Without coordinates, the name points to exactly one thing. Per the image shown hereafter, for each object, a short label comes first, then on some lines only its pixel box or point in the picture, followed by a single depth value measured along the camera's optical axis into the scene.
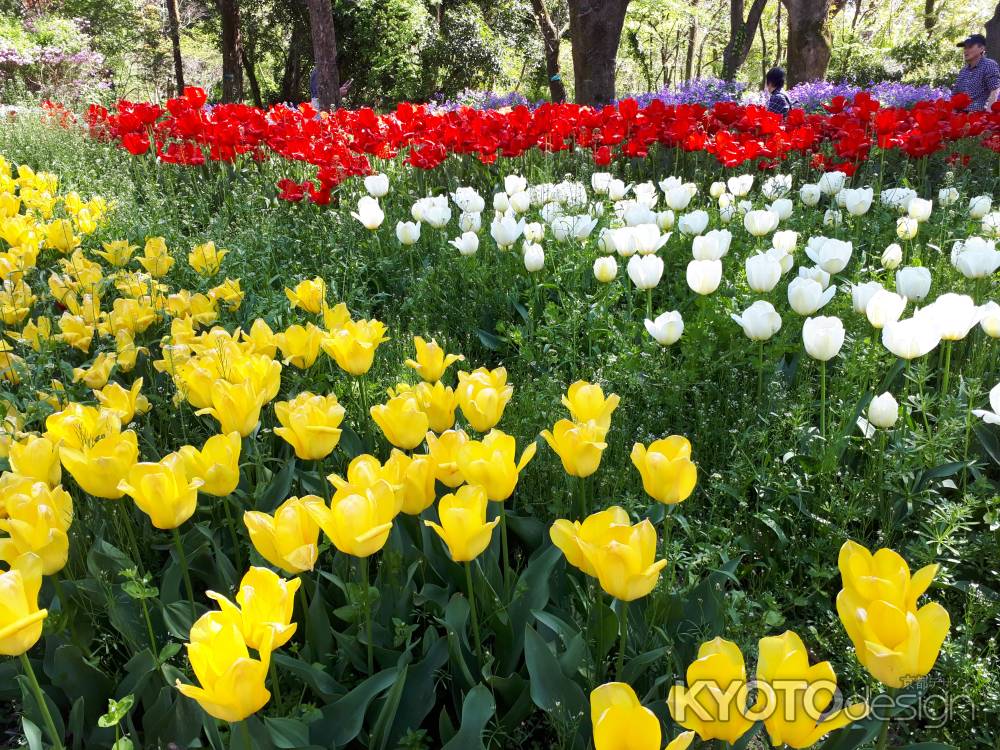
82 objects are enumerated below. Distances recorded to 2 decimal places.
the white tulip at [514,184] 3.84
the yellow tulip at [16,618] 0.93
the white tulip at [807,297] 2.18
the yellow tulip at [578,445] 1.34
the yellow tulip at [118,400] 1.73
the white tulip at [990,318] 1.94
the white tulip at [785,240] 2.73
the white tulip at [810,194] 3.74
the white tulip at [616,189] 3.91
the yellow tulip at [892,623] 0.87
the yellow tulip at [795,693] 0.87
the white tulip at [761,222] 3.04
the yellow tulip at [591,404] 1.49
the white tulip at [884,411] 1.74
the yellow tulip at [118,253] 3.13
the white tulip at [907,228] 3.09
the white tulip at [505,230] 3.23
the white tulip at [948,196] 3.67
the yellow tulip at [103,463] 1.36
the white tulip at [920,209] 3.14
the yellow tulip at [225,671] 0.88
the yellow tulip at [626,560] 1.05
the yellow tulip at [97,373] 2.01
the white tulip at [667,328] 2.13
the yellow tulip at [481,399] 1.54
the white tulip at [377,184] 4.03
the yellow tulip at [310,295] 2.36
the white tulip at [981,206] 3.31
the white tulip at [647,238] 2.84
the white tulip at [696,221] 3.16
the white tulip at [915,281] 2.29
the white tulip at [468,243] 3.31
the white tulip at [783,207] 3.15
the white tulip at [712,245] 2.71
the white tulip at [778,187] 3.78
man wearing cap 8.04
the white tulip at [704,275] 2.42
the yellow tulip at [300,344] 1.96
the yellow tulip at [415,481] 1.32
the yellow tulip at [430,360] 1.76
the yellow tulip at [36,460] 1.43
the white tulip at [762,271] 2.35
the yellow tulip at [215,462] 1.38
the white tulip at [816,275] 2.41
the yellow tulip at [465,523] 1.17
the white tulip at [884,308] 1.97
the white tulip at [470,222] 3.52
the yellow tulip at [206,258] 2.95
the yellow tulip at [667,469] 1.24
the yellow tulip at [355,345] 1.78
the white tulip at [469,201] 3.64
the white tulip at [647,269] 2.53
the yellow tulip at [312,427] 1.45
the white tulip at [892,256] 2.74
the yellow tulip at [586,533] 1.09
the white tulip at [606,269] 2.71
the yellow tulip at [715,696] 0.89
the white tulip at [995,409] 1.53
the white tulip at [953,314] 1.86
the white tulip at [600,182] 4.05
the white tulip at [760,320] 2.07
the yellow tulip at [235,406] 1.52
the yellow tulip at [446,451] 1.36
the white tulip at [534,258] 2.97
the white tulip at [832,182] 3.86
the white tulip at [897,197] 3.44
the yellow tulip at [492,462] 1.28
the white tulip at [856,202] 3.39
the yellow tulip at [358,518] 1.12
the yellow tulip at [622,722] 0.85
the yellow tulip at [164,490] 1.25
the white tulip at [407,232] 3.44
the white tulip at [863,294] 2.16
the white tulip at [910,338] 1.81
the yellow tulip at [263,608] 0.94
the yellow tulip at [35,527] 1.21
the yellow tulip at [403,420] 1.50
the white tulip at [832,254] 2.55
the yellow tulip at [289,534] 1.15
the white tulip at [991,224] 3.04
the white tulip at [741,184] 3.67
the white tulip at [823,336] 1.90
